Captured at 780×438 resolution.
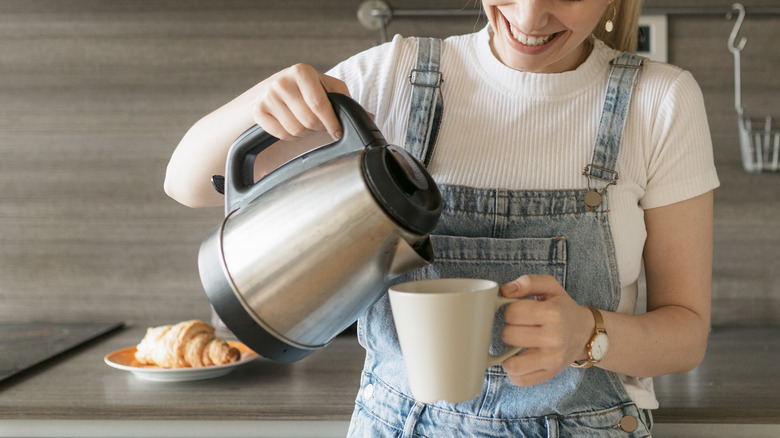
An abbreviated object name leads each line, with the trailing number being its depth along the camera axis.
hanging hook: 1.51
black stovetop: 1.31
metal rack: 1.51
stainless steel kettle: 0.62
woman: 0.85
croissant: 1.24
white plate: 1.20
